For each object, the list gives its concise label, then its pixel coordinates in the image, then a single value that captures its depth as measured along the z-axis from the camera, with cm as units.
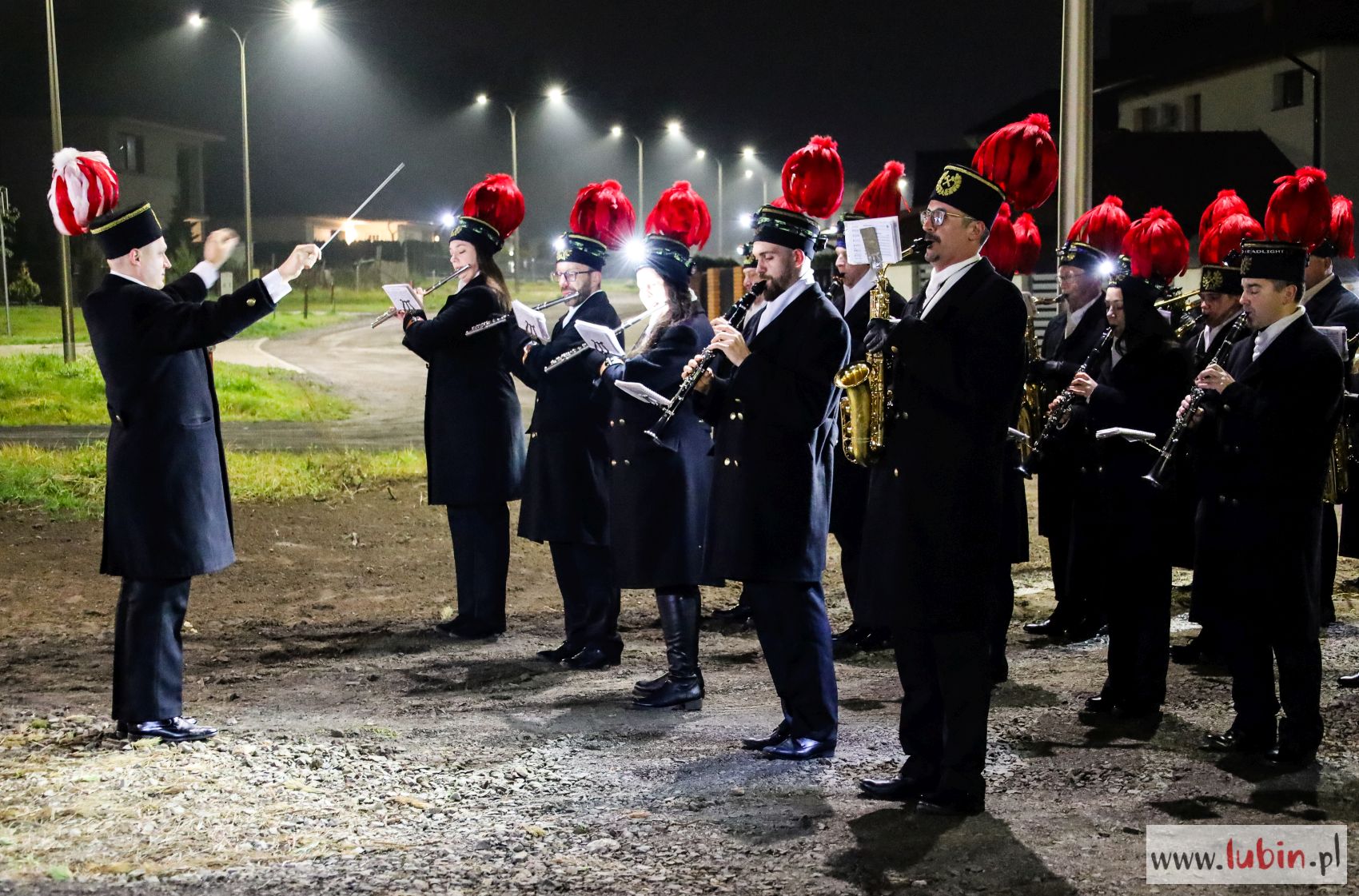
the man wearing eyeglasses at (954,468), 516
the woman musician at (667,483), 696
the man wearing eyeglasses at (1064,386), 797
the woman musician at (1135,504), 672
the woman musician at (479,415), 847
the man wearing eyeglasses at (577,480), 797
